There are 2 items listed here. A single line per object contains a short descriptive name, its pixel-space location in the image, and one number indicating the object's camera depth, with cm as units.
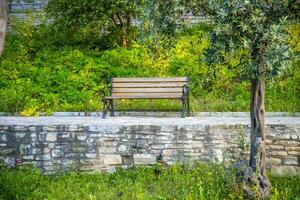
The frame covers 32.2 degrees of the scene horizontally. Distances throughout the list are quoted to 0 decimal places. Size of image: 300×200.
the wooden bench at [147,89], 1089
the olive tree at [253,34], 604
